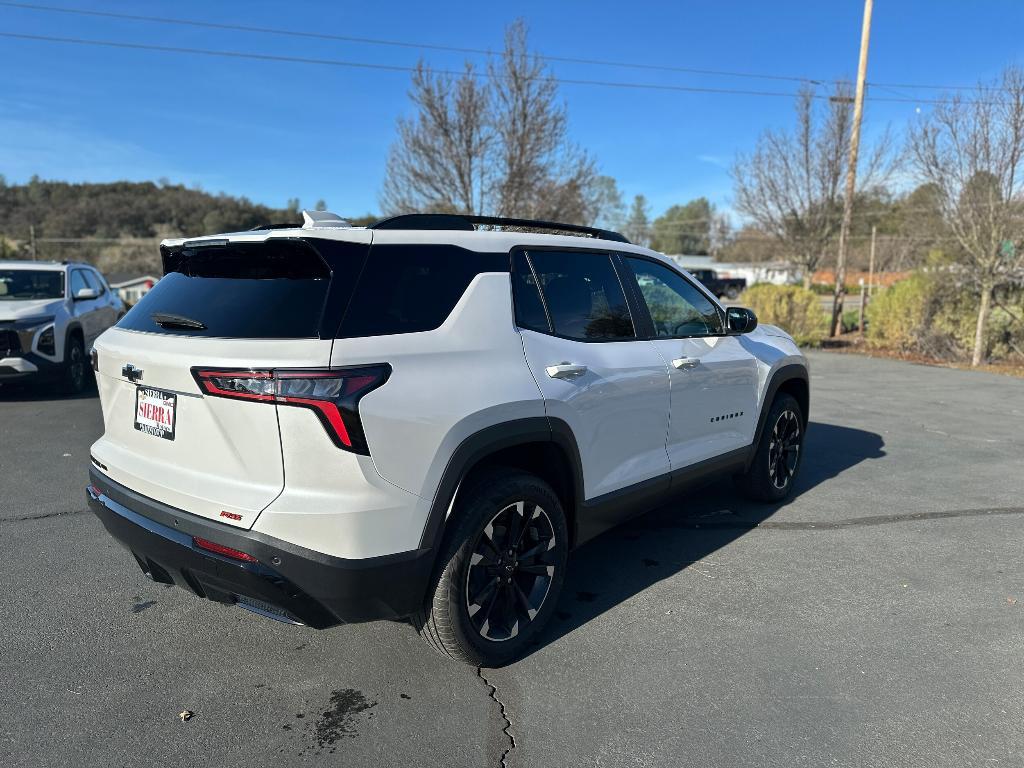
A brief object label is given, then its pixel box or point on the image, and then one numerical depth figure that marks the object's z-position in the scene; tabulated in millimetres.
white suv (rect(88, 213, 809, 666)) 2410
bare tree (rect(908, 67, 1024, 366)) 12531
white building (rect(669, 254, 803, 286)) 51522
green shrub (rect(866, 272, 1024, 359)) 14211
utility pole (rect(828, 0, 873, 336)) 17578
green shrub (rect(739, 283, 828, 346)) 17375
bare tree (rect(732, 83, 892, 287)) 18750
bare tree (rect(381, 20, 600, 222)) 16547
